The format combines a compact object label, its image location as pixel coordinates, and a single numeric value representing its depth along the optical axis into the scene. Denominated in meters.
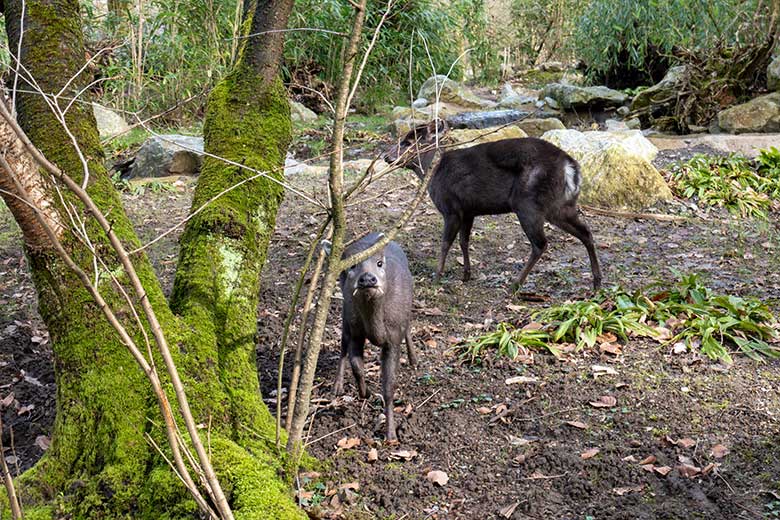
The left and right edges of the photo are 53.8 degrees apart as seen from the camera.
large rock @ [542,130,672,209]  7.98
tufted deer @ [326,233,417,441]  3.83
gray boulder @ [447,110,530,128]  12.12
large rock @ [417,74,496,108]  16.02
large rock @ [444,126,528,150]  9.26
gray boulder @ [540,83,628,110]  14.34
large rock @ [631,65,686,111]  12.21
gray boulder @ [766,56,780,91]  11.32
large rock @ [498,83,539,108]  15.47
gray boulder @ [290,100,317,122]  13.92
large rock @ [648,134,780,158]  9.87
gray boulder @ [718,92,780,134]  10.70
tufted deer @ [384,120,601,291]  6.00
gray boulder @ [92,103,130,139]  12.05
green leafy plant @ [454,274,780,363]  4.40
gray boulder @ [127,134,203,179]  9.60
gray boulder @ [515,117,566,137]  11.48
